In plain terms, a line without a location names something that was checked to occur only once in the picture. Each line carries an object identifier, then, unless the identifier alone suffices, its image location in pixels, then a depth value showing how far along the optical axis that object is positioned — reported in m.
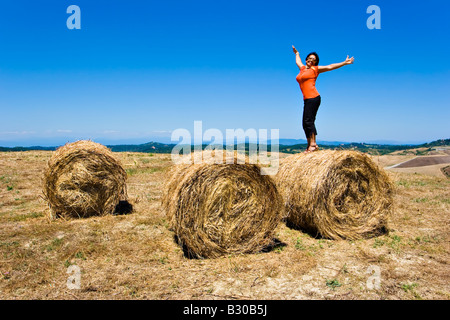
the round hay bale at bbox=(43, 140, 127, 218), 7.24
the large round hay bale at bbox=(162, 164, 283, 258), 4.84
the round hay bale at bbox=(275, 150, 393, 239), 5.95
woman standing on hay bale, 7.17
